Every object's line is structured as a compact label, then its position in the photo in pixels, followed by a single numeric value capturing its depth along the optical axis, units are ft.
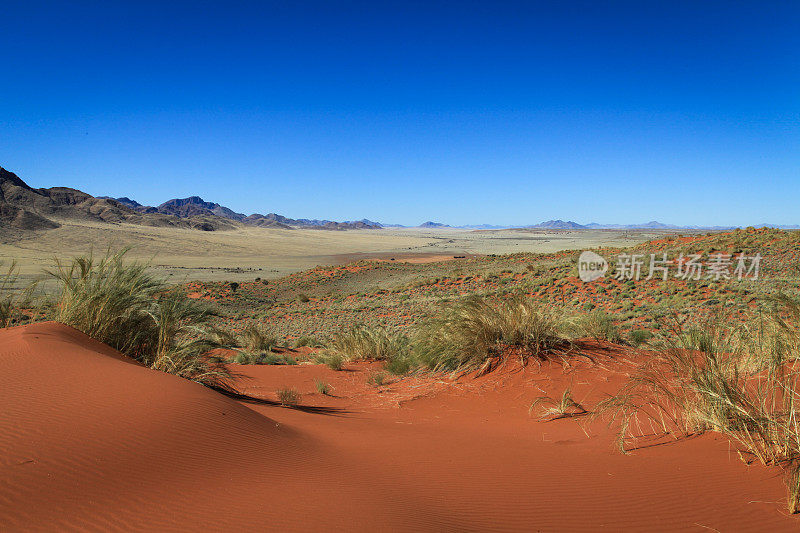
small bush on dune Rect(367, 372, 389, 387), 27.68
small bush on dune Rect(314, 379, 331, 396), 25.09
